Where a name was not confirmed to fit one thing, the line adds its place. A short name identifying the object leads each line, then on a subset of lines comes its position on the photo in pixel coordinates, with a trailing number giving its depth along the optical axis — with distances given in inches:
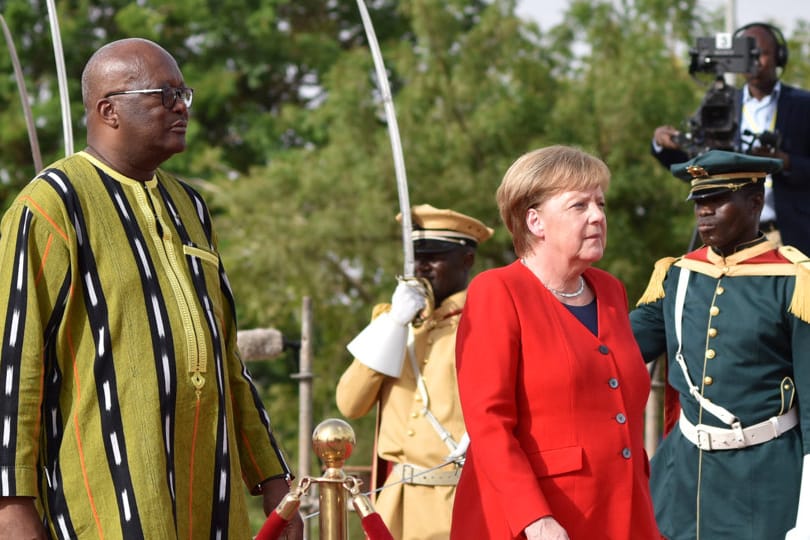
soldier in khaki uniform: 406.9
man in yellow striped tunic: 242.5
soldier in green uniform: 349.7
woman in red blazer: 273.7
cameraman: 515.5
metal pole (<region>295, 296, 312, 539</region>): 609.0
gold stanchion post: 265.9
